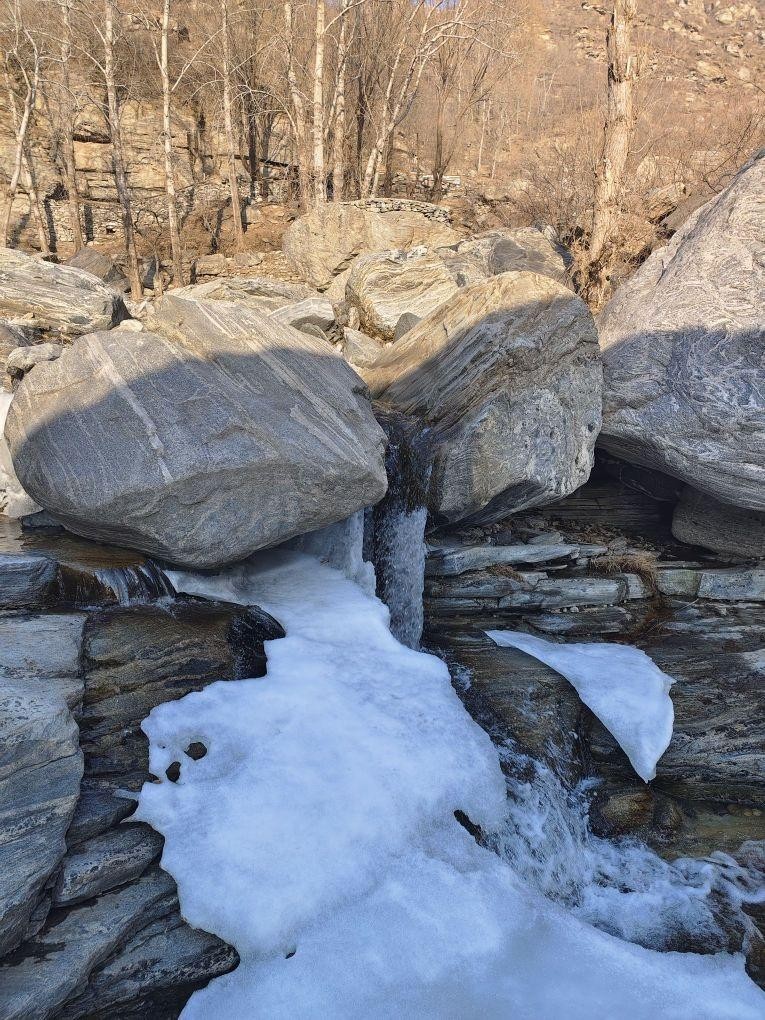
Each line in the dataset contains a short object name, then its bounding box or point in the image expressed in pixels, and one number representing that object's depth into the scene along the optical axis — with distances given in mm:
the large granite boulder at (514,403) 5723
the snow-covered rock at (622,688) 4809
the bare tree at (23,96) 15781
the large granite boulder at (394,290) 10516
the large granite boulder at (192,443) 4273
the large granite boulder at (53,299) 10016
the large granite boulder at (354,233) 14141
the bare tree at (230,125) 15734
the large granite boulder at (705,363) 5719
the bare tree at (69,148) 15992
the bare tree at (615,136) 8508
